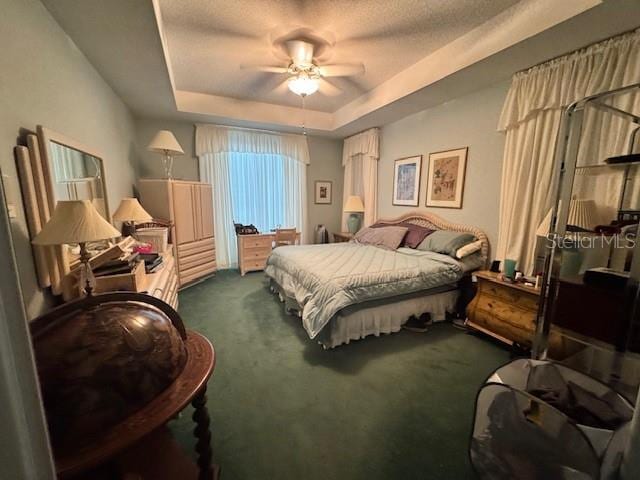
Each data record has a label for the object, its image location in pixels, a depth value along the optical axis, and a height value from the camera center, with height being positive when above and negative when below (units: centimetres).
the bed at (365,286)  227 -81
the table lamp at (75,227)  117 -14
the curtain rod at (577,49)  188 +119
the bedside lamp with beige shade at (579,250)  185 -32
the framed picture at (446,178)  320 +27
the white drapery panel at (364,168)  452 +55
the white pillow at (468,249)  285 -52
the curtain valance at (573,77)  189 +98
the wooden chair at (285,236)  440 -63
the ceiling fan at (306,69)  239 +123
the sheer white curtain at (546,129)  193 +59
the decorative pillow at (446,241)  295 -47
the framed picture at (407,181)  381 +27
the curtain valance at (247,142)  429 +94
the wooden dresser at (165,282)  194 -68
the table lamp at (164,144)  325 +63
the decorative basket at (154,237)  290 -45
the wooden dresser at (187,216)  350 -27
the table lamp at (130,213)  239 -15
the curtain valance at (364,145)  447 +95
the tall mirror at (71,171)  143 +16
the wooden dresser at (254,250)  441 -88
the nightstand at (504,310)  219 -95
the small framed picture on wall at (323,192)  537 +13
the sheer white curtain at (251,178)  443 +34
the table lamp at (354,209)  461 -18
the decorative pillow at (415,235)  339 -45
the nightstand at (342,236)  486 -70
